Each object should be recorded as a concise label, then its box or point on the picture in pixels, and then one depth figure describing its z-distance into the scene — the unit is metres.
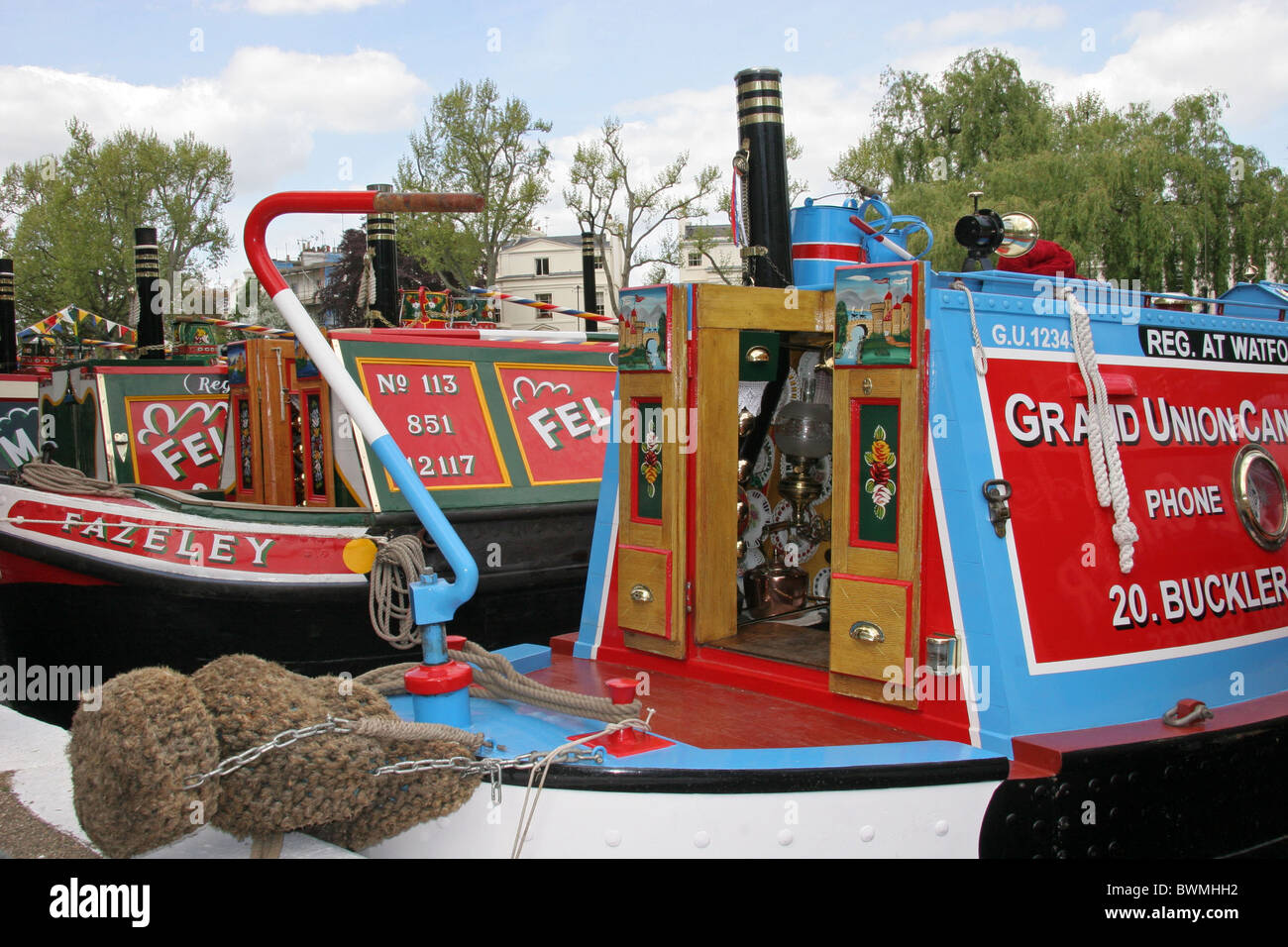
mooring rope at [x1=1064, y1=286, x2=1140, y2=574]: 3.50
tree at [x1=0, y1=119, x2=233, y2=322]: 30.08
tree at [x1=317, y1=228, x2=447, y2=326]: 36.22
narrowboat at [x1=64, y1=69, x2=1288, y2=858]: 3.02
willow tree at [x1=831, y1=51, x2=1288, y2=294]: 17.48
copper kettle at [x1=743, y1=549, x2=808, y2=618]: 4.80
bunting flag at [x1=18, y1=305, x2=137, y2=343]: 18.02
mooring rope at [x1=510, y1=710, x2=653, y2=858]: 2.87
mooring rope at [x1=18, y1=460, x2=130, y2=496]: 6.75
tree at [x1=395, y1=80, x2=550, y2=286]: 28.84
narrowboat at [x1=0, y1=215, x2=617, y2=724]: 6.47
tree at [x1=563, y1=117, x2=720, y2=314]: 30.97
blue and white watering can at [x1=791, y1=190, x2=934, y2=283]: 4.23
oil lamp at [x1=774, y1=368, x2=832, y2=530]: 4.50
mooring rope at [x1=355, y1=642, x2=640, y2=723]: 3.29
